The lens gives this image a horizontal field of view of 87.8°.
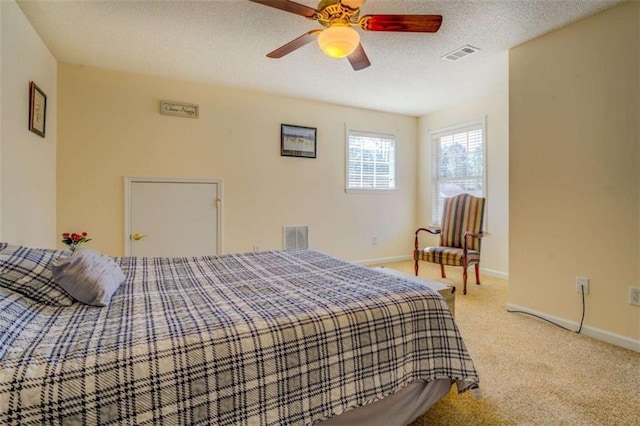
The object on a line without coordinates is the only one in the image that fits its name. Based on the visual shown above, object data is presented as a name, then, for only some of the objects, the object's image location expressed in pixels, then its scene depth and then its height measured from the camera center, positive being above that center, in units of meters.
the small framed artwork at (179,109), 3.58 +1.15
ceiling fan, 1.81 +1.11
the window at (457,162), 4.43 +0.77
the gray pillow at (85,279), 1.33 -0.27
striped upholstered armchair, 3.61 -0.23
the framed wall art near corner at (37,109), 2.52 +0.83
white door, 3.49 -0.03
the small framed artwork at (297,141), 4.22 +0.96
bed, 0.85 -0.42
